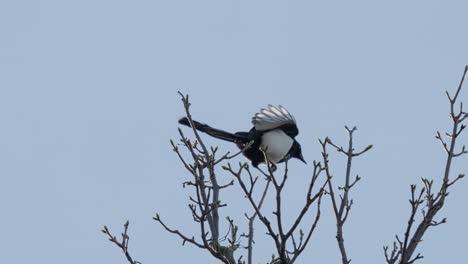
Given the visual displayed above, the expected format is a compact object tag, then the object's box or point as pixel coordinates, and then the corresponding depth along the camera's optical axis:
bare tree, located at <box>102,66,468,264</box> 12.76
